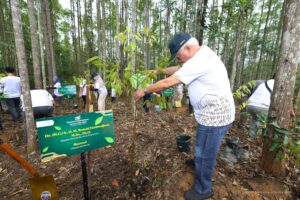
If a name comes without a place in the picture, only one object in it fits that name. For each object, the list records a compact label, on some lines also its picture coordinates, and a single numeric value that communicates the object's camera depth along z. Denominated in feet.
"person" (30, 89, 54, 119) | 13.48
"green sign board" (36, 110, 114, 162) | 4.88
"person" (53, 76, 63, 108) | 25.33
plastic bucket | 9.57
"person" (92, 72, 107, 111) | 17.39
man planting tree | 5.22
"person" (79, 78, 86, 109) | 24.06
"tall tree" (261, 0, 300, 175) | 6.95
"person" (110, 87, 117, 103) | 30.09
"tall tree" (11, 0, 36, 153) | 9.71
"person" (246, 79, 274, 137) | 10.90
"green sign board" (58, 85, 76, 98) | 23.35
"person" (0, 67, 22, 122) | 16.02
